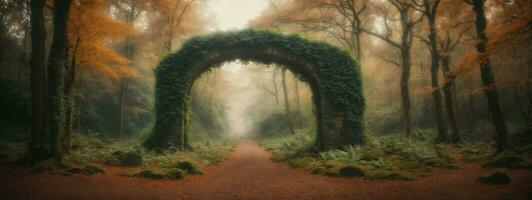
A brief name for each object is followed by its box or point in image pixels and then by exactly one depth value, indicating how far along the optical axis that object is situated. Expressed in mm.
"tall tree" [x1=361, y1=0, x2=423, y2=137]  15367
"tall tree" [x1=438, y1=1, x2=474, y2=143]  15078
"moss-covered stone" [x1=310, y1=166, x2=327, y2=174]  9080
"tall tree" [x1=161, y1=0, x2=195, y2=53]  19130
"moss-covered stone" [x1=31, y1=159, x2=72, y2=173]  8180
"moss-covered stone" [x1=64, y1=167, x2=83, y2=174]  8174
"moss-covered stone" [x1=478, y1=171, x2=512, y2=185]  6383
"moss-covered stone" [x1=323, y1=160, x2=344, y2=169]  9320
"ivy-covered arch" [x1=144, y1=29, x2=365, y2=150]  13062
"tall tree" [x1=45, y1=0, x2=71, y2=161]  9391
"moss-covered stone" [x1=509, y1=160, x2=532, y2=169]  7886
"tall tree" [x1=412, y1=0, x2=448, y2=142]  13938
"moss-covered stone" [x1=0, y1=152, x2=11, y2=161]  9899
